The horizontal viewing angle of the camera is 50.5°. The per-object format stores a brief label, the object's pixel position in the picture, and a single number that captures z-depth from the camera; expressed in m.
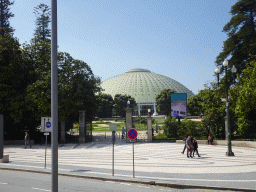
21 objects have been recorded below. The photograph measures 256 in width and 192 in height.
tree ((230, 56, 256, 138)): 28.17
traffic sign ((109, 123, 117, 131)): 13.69
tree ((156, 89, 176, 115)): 105.24
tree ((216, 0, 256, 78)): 38.22
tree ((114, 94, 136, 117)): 110.81
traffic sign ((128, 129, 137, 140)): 13.11
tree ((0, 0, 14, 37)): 49.75
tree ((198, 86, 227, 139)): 31.36
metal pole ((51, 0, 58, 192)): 5.29
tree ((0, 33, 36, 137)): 32.16
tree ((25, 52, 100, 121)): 31.78
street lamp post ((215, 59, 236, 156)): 20.27
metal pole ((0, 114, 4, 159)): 18.23
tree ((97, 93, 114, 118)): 104.47
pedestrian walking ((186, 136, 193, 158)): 20.41
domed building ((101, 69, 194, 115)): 163.00
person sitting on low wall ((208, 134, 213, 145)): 29.86
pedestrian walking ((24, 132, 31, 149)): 29.20
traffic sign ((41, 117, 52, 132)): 15.38
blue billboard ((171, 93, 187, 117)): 34.22
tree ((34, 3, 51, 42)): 56.91
